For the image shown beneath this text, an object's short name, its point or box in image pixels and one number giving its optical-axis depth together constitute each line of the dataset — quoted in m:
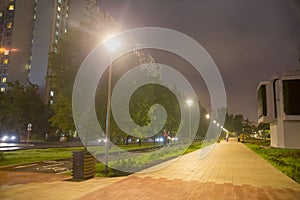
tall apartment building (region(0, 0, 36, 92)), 85.88
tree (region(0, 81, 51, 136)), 52.31
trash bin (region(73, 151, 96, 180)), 10.32
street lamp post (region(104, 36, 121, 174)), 12.24
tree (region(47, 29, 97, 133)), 16.47
